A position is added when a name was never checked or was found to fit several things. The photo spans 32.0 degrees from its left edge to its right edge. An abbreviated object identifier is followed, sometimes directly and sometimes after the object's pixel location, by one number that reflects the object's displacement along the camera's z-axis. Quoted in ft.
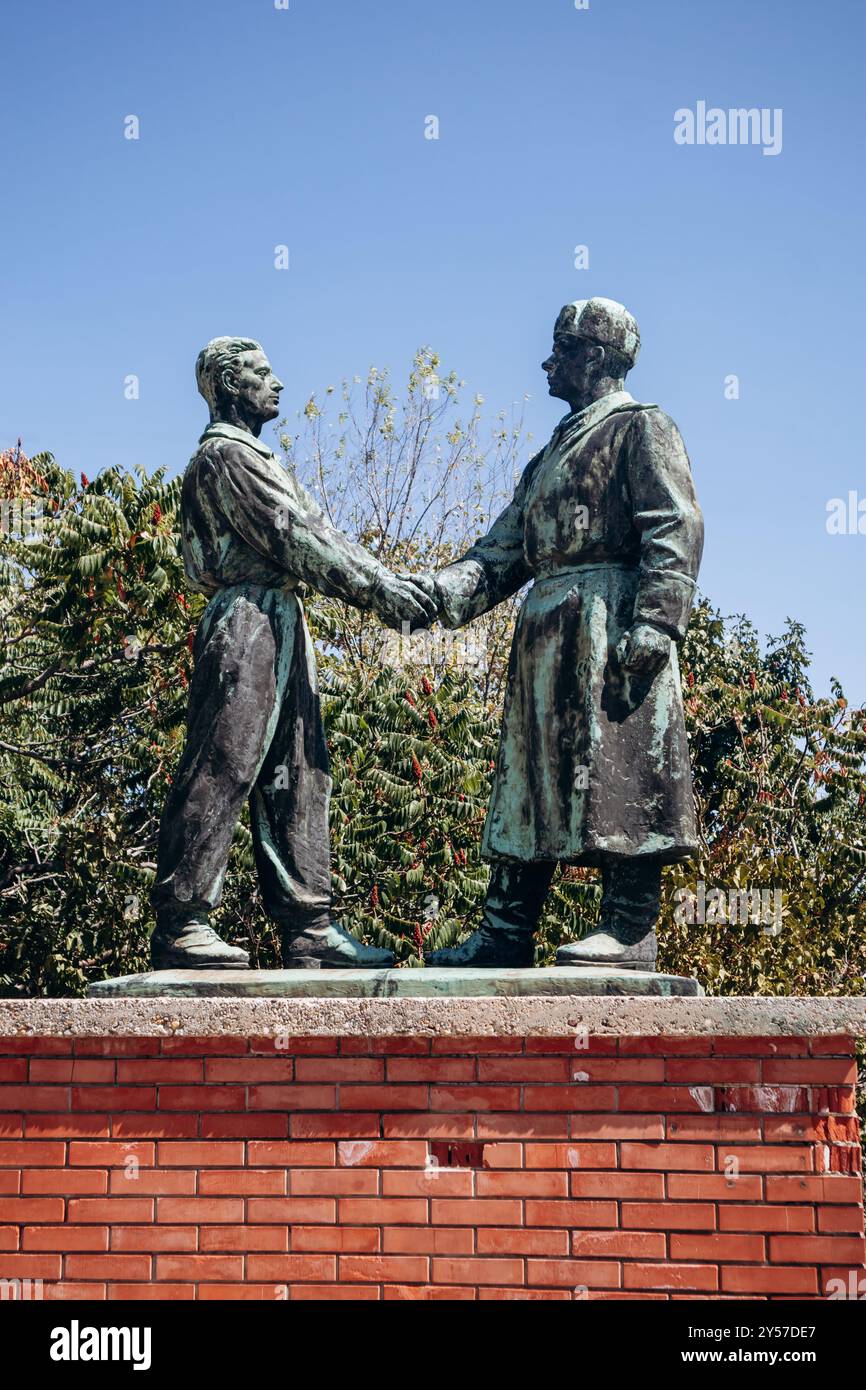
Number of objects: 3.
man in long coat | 16.90
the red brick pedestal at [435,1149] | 14.53
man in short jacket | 17.24
